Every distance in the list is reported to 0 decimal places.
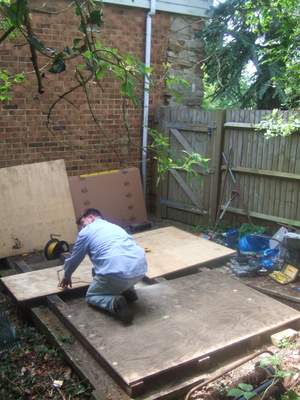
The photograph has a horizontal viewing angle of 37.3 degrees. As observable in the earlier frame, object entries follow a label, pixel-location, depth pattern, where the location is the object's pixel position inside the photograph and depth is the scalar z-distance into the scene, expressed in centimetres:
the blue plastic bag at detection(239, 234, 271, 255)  659
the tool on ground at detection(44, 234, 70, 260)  648
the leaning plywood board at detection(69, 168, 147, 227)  770
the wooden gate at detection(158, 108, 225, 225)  788
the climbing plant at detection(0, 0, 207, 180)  186
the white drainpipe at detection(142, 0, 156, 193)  873
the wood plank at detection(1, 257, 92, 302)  512
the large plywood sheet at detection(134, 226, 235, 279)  592
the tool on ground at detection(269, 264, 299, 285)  587
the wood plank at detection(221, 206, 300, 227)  694
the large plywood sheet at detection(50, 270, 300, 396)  382
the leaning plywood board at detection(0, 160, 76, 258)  685
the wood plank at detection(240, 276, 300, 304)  546
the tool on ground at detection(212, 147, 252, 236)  762
